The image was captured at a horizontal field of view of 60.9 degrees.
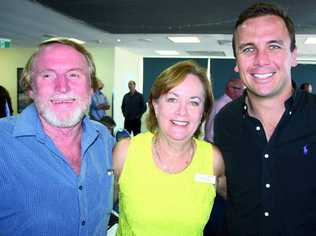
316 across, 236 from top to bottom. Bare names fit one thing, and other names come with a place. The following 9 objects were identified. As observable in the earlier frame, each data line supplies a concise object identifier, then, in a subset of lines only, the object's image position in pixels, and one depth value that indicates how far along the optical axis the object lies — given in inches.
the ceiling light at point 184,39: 294.8
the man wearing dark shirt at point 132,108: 302.0
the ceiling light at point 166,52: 410.0
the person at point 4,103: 174.3
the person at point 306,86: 251.9
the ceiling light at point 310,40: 278.1
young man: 53.1
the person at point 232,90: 151.0
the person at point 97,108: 207.2
